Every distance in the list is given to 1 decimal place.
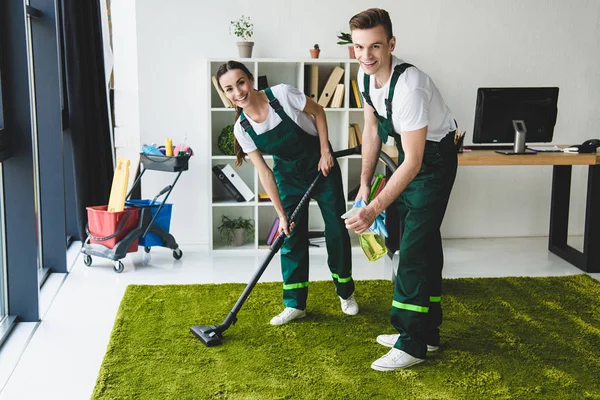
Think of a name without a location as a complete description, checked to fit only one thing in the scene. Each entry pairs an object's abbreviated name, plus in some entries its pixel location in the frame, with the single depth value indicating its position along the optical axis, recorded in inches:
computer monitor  179.9
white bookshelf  200.2
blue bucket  189.2
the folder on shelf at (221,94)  195.2
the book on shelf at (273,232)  201.6
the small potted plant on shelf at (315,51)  198.2
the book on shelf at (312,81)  201.2
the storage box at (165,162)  181.6
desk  174.2
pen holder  118.5
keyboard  192.4
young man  104.9
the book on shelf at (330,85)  199.8
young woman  128.7
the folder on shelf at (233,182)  201.6
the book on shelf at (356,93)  203.2
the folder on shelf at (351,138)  203.9
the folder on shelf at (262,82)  198.6
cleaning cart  177.5
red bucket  177.3
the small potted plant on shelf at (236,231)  205.9
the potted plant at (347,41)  198.4
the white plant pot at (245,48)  195.6
